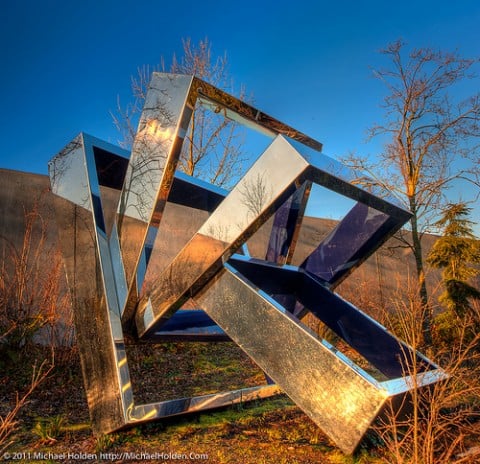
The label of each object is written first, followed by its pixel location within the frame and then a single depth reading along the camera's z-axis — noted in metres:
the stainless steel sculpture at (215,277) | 2.15
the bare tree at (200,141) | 8.48
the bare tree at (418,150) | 8.49
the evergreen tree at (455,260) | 9.17
